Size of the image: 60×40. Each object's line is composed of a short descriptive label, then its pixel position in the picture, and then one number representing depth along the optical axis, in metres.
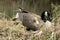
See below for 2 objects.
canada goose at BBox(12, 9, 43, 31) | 5.86
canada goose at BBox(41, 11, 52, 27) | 6.07
